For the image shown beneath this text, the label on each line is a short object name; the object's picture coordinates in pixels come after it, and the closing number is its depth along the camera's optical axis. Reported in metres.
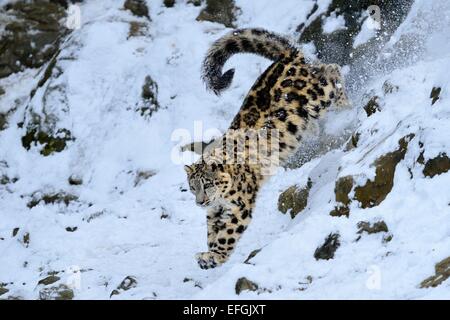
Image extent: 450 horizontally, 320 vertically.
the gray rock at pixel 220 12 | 31.23
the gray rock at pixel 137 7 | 33.00
